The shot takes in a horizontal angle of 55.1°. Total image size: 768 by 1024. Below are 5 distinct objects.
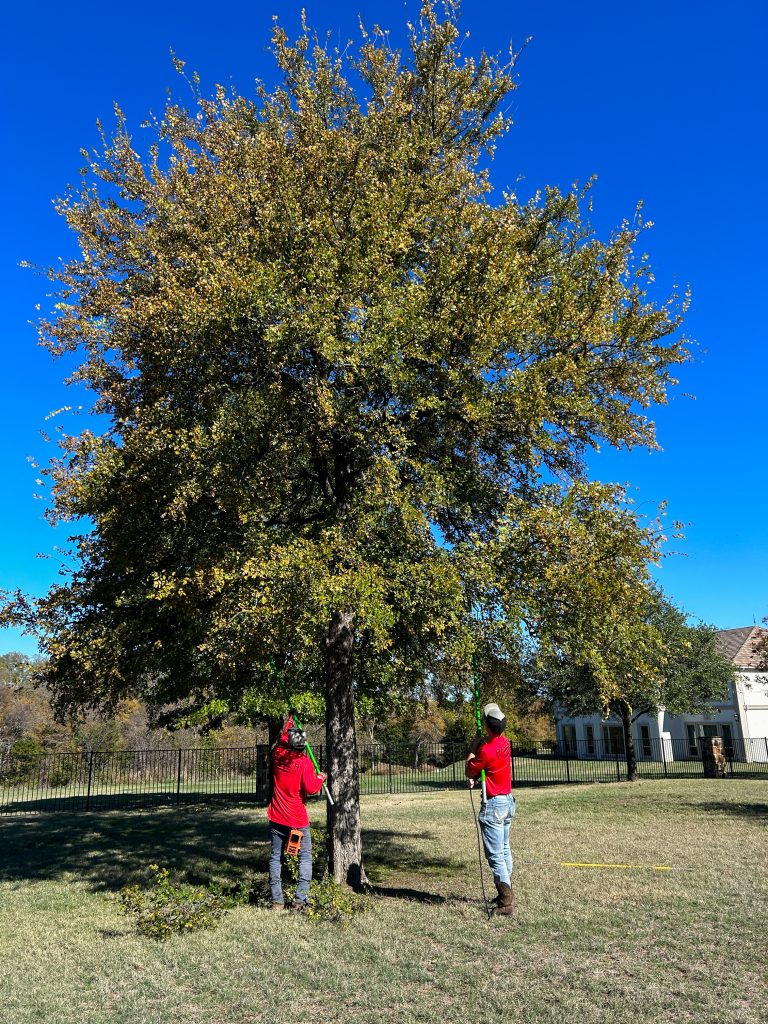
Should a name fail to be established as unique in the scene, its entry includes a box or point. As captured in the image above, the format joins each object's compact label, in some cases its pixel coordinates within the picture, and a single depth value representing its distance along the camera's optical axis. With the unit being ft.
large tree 25.94
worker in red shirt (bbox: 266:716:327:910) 26.45
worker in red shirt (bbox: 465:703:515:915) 24.49
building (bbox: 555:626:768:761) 140.56
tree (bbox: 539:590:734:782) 88.94
